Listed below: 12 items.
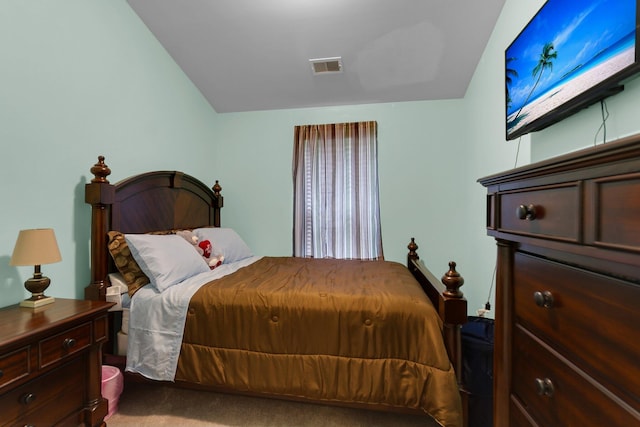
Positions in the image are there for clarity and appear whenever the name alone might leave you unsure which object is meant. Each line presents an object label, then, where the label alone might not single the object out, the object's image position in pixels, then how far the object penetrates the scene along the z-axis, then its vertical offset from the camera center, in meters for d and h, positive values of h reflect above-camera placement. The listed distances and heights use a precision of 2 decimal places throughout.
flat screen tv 0.91 +0.62
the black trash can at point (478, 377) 1.38 -0.83
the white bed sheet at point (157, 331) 1.54 -0.67
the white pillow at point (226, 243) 2.52 -0.29
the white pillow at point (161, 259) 1.71 -0.30
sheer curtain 3.22 +0.25
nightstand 1.02 -0.62
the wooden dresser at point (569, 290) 0.48 -0.17
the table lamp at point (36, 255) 1.30 -0.21
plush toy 2.31 -0.30
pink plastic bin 1.55 -0.98
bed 1.32 -0.60
